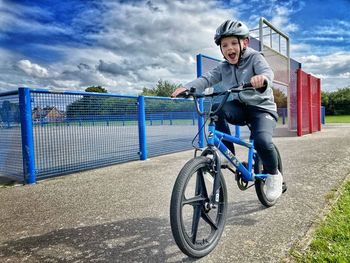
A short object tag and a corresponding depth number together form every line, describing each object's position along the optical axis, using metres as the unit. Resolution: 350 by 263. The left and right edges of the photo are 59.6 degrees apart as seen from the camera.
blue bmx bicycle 2.19
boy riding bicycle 2.90
